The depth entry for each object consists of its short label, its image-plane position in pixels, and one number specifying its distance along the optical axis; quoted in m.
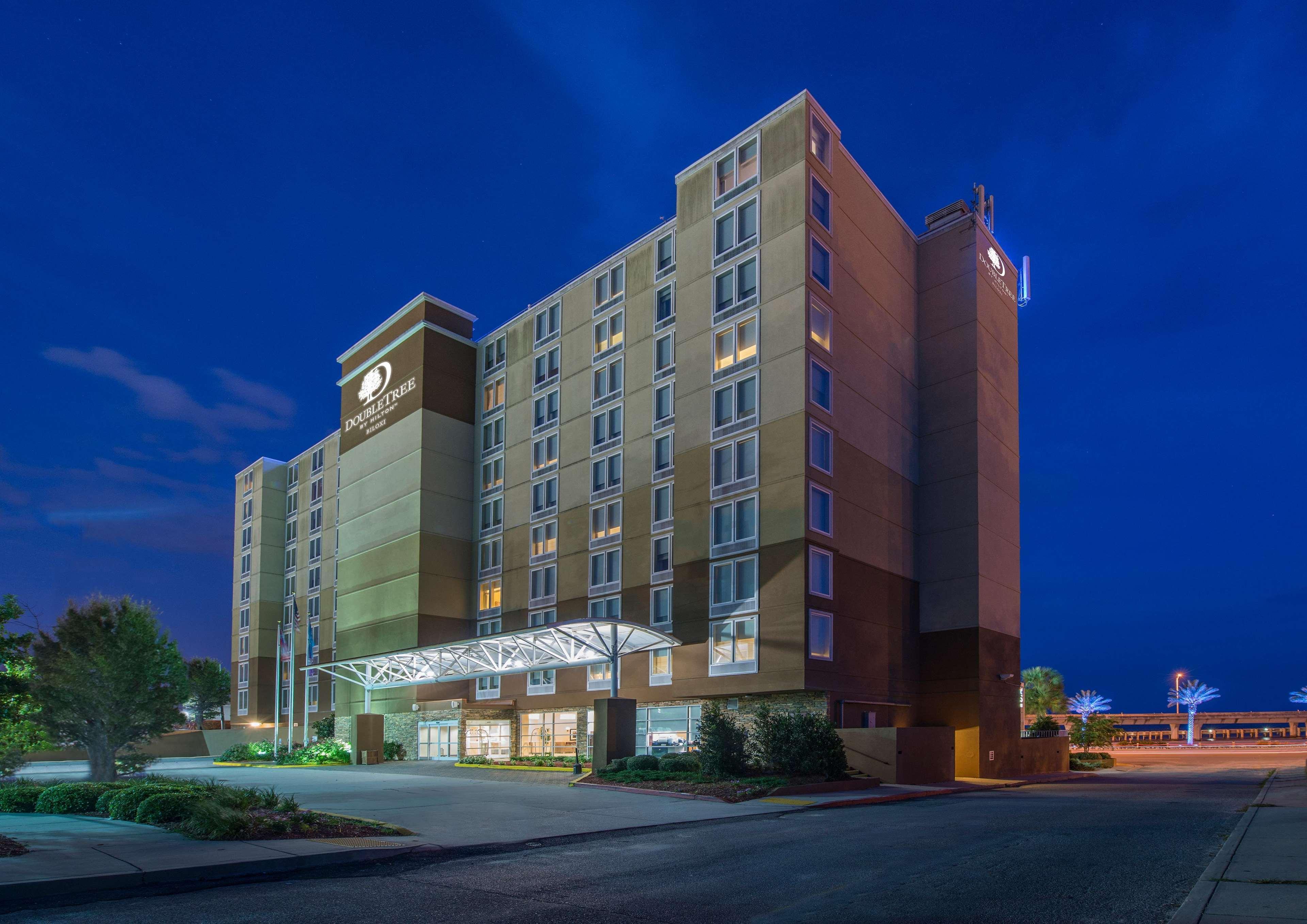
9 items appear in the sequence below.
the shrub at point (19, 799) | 20.44
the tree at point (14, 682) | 17.98
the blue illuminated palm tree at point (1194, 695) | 101.25
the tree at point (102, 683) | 29.77
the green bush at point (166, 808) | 17.39
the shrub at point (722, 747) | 28.81
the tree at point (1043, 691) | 71.94
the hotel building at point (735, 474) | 42.31
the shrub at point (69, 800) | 19.94
